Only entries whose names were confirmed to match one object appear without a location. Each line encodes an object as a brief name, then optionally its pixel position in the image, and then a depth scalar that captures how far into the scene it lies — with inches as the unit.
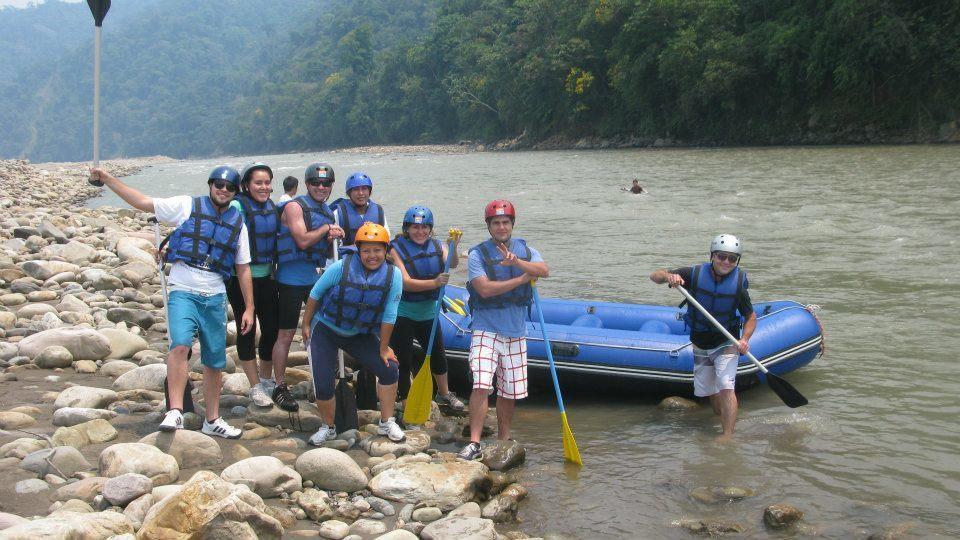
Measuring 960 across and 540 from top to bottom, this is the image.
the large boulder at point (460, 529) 157.6
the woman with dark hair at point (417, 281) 214.7
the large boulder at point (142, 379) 229.5
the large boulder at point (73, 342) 251.8
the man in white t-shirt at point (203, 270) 181.9
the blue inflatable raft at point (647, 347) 254.8
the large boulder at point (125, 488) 151.3
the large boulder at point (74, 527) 125.3
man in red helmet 194.1
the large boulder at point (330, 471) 176.2
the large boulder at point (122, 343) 262.1
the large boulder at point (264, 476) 165.2
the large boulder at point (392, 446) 198.5
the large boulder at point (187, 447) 175.9
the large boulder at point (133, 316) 305.1
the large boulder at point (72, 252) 431.8
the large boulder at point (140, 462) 163.3
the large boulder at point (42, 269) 377.4
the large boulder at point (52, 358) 243.9
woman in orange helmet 190.2
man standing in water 220.5
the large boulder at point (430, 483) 174.9
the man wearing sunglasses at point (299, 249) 213.0
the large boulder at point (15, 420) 190.9
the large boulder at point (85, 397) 206.1
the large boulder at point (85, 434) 180.1
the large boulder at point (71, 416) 194.4
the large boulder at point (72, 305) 310.5
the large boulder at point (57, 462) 164.4
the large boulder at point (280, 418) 210.8
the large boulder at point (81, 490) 153.5
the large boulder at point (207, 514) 137.1
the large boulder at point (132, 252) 432.8
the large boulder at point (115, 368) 242.5
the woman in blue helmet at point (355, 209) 225.6
